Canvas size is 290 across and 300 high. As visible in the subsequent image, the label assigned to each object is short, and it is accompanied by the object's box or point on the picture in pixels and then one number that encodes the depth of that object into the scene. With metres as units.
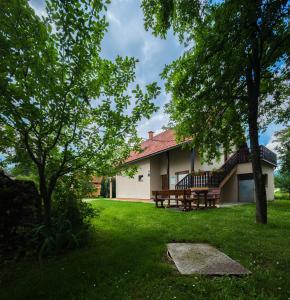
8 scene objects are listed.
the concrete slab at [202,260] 3.17
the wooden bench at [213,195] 10.88
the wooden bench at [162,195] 11.16
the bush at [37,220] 4.28
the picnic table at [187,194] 9.87
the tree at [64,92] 3.14
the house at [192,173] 13.76
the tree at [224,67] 5.70
